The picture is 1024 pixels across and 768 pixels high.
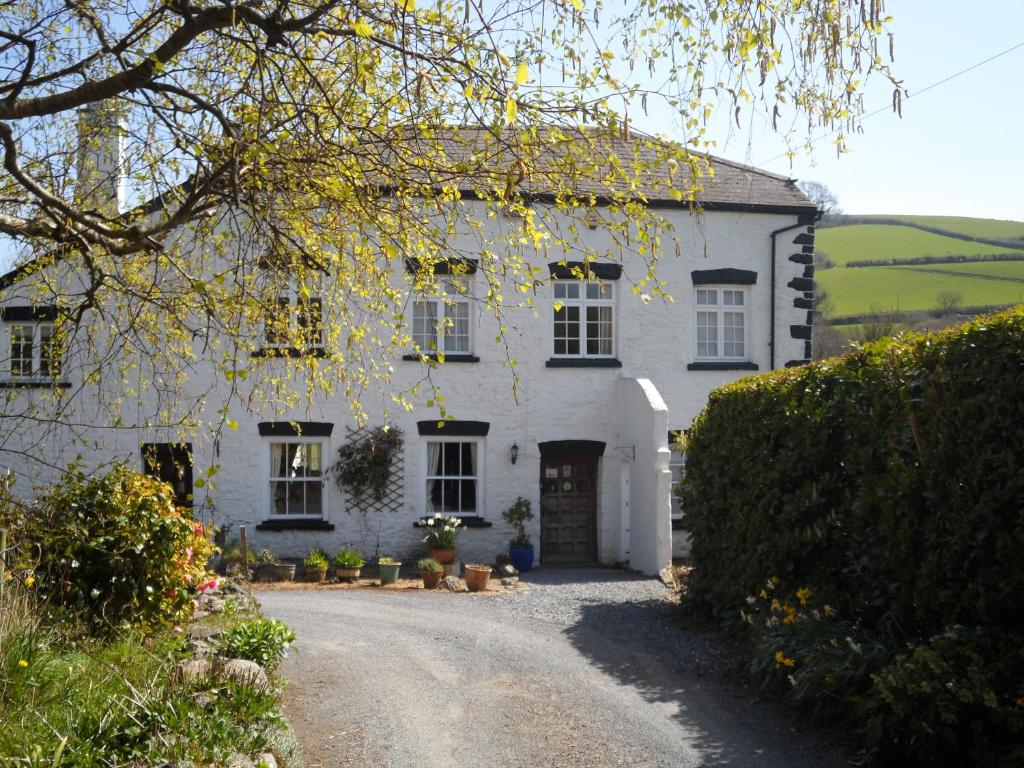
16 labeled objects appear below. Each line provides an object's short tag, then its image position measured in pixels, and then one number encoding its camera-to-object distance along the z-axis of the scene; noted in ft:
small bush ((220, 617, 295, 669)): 24.79
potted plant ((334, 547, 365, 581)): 51.83
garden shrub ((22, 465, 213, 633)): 24.50
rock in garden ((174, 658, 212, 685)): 19.88
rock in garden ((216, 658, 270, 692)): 20.71
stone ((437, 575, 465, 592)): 48.96
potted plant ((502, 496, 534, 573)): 54.95
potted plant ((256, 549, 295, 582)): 51.83
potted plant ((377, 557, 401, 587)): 50.67
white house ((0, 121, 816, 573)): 54.70
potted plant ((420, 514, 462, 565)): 53.52
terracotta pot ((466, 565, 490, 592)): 48.14
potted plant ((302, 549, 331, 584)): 51.61
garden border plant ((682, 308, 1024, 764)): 18.21
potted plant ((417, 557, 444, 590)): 49.80
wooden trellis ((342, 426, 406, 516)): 55.16
